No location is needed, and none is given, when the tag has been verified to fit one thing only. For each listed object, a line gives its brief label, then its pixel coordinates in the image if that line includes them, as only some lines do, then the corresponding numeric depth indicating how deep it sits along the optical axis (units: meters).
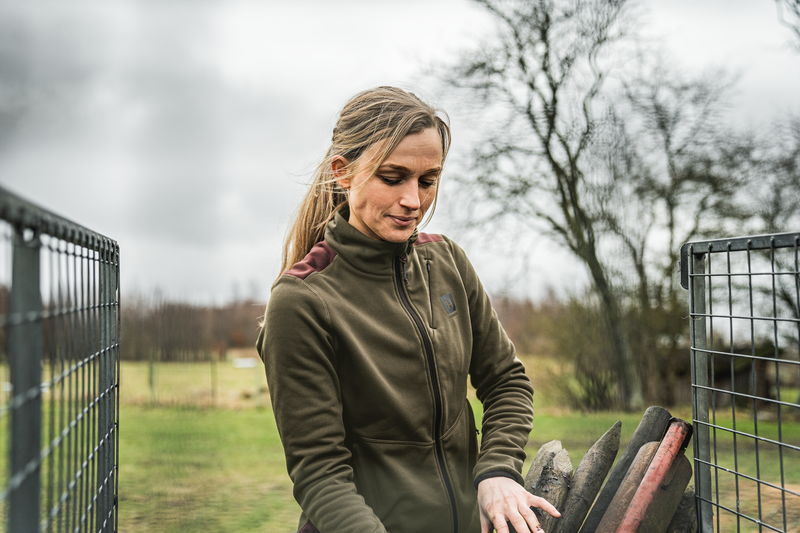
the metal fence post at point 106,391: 1.10
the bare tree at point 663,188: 8.31
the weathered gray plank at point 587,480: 1.33
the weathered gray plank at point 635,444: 1.36
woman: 1.07
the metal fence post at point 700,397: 1.33
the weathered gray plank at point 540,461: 1.37
